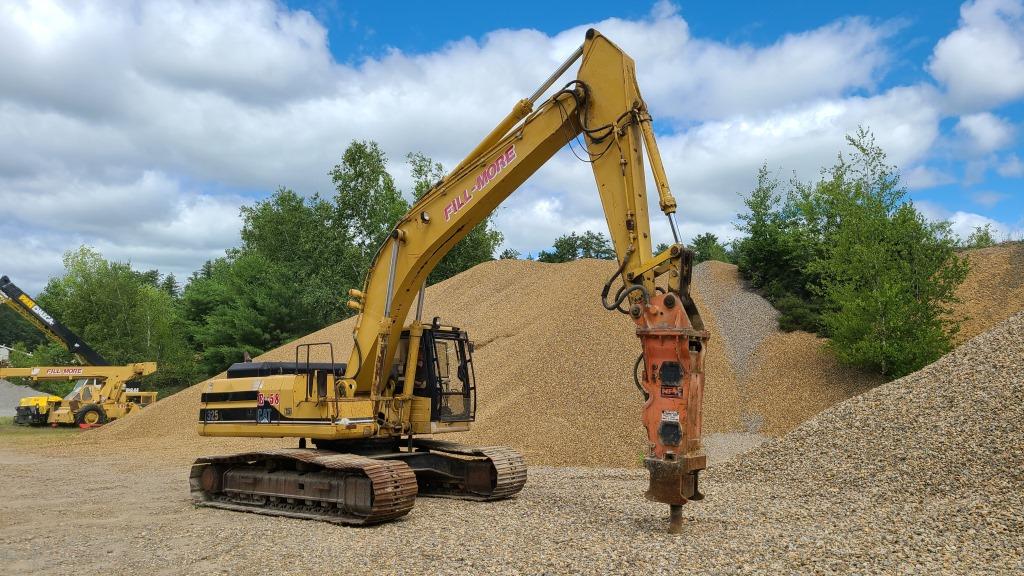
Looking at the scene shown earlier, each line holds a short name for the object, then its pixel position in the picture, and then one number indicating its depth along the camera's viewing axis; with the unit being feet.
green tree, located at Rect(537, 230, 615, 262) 161.89
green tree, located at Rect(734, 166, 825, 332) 86.63
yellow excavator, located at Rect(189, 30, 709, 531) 24.80
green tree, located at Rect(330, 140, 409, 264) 153.79
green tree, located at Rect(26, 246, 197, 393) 154.51
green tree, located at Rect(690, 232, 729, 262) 173.27
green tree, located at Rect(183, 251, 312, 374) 123.65
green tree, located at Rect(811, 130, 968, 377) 63.16
